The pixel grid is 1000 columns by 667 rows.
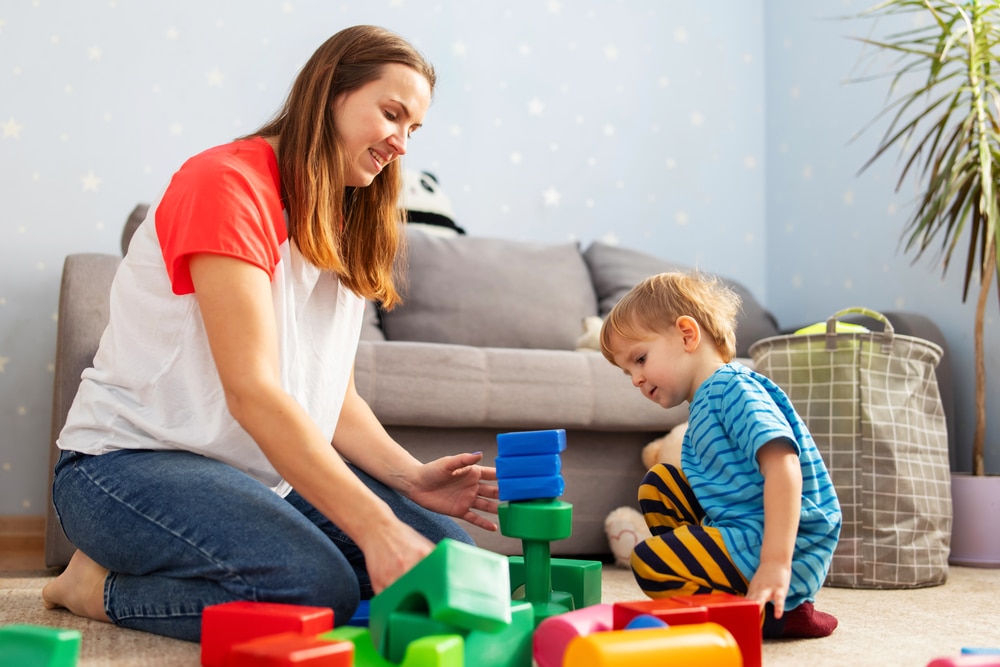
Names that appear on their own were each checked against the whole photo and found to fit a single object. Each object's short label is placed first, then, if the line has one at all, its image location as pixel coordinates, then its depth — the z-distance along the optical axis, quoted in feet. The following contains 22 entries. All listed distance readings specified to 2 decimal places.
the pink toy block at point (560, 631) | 2.88
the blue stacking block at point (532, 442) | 3.53
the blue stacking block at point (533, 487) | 3.56
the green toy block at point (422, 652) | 2.54
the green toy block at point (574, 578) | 3.87
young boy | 3.71
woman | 3.30
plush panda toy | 8.45
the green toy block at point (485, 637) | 2.79
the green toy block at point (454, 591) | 2.67
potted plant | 6.50
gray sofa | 5.70
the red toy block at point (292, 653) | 2.42
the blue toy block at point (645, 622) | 2.86
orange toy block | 2.58
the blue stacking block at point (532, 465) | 3.56
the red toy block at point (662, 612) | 2.94
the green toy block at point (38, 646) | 2.57
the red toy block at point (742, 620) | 3.10
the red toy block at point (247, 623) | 2.84
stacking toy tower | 3.48
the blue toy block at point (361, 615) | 3.51
